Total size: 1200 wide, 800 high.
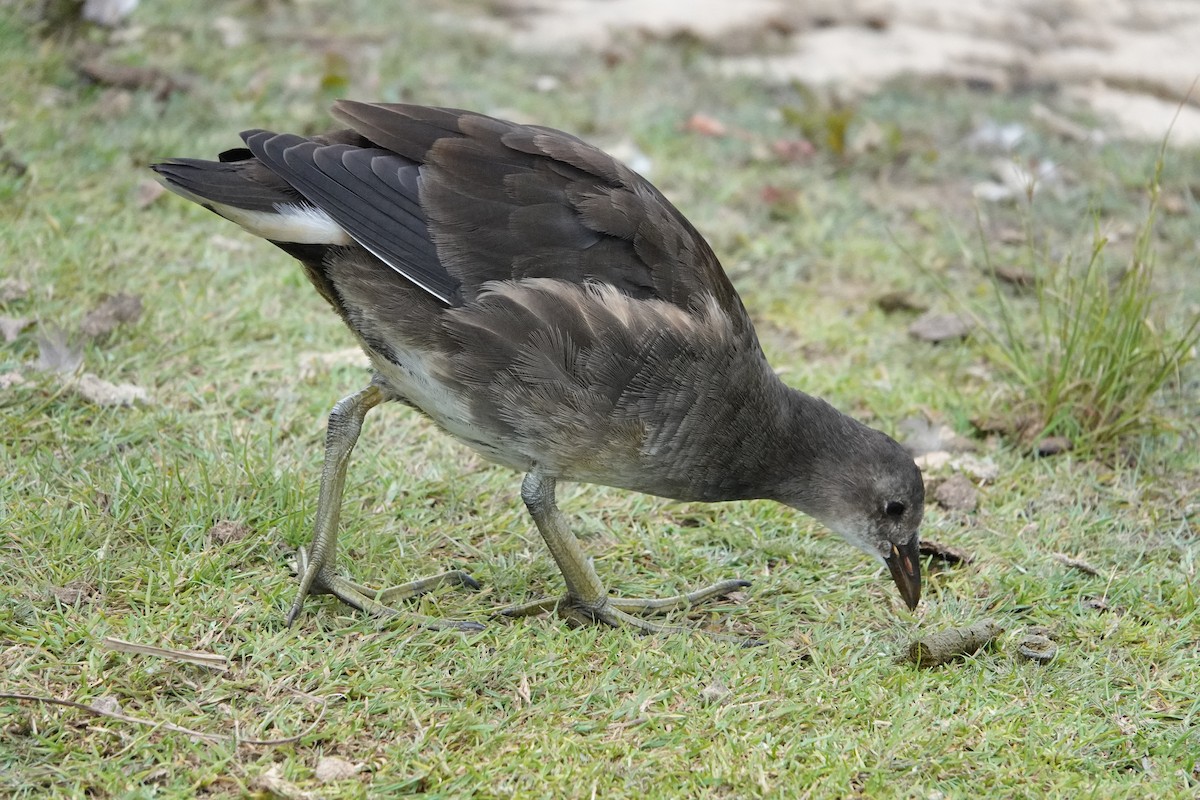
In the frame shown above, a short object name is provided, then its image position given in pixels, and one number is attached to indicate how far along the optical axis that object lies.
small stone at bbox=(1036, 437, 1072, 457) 8.73
